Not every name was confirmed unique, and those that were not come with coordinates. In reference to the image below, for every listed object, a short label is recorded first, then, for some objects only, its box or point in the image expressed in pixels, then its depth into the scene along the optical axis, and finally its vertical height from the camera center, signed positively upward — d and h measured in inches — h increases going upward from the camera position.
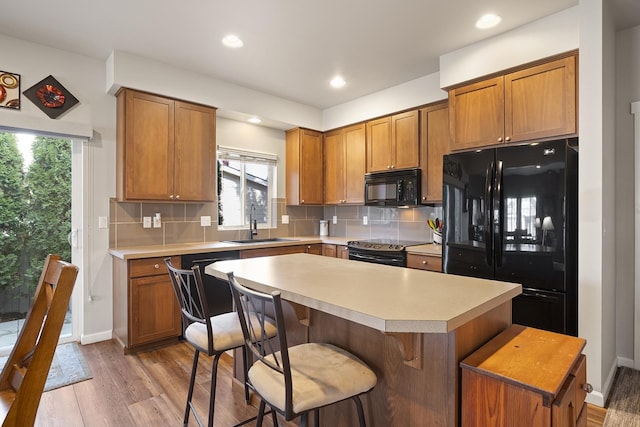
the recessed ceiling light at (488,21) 98.0 +57.2
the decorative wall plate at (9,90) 108.2 +39.8
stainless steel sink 160.2 -13.3
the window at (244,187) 165.9 +13.9
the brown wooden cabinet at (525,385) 42.1 -22.8
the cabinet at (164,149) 123.9 +25.1
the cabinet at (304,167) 179.5 +25.0
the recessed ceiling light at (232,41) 109.4 +57.1
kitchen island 46.3 -17.7
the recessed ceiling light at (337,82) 144.5 +57.8
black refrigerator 89.8 -3.3
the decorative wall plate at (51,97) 113.8 +40.2
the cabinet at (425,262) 123.3 -18.4
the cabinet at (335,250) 159.5 -18.2
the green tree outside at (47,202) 119.0 +3.9
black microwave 144.1 +11.5
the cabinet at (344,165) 169.0 +25.2
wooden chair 37.1 -16.8
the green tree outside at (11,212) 112.8 +0.4
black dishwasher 128.2 -28.5
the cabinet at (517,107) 96.0 +33.5
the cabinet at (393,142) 147.0 +32.6
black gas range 134.6 -15.7
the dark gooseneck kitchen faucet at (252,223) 168.1 -5.0
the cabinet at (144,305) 113.9 -32.2
